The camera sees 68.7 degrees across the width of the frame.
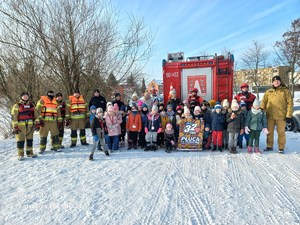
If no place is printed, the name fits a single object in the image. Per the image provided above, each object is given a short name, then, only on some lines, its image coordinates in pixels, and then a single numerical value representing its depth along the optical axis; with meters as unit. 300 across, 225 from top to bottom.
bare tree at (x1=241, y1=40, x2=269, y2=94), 29.31
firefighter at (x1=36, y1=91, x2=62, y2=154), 6.44
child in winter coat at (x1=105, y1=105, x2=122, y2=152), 6.59
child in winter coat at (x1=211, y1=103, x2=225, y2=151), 6.29
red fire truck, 7.82
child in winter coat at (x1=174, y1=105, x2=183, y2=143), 6.81
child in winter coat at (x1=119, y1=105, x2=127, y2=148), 7.27
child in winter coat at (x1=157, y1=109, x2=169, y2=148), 6.85
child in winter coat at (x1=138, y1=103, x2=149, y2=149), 6.93
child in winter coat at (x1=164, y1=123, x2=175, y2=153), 6.55
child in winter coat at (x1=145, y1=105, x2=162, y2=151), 6.67
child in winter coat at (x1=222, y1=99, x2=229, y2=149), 6.41
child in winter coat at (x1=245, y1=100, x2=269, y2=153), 6.00
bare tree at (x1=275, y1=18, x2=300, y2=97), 21.16
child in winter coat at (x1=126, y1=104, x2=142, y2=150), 6.80
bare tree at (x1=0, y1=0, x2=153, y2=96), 10.48
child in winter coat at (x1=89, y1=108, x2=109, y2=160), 5.93
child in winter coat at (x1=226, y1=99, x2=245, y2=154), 6.09
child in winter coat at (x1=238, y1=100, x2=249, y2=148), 6.30
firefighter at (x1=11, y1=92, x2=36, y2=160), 5.82
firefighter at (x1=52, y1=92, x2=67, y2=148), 7.04
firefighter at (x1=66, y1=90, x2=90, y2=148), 7.07
